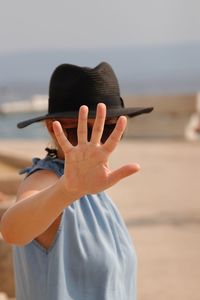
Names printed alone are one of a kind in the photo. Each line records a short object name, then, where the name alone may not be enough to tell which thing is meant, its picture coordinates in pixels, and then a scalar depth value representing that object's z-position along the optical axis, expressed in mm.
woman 2166
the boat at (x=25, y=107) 47719
